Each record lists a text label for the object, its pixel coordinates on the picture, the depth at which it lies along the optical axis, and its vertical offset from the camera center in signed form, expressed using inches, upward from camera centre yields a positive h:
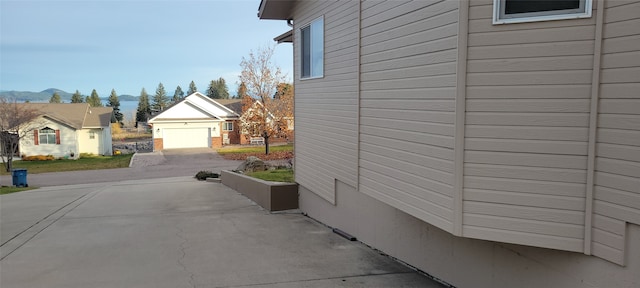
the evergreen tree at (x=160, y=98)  3523.6 +97.9
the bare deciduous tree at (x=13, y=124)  1343.5 -43.4
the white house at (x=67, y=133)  1535.4 -80.7
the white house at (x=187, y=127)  1673.2 -62.9
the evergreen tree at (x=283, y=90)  1443.5 +63.5
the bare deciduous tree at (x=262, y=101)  1434.5 +29.2
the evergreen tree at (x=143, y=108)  3171.8 +13.8
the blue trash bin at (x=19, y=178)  889.1 -134.7
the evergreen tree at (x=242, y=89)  1456.7 +67.3
